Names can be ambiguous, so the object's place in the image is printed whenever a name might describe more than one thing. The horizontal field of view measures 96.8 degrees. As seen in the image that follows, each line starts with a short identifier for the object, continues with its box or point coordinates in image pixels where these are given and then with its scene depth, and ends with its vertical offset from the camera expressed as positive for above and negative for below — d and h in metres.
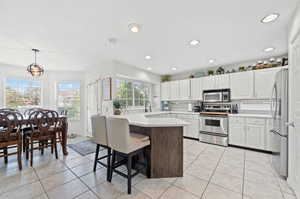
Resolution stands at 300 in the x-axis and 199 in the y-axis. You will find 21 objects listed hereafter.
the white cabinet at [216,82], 3.98 +0.54
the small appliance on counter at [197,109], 4.61 -0.34
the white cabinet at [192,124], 4.31 -0.82
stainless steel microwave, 4.00 +0.12
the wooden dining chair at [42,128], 2.66 -0.61
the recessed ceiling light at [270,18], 1.86 +1.17
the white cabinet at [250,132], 3.20 -0.86
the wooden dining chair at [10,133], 2.37 -0.63
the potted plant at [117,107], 3.66 -0.22
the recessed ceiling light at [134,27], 2.06 +1.14
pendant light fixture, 3.10 +0.71
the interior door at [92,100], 4.28 -0.03
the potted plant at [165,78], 5.64 +0.90
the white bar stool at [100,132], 2.15 -0.56
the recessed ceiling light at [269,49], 3.02 +1.16
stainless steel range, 3.73 -0.73
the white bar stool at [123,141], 1.83 -0.61
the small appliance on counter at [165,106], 5.52 -0.29
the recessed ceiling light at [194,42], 2.66 +1.16
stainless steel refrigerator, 2.04 -0.36
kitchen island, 2.17 -0.85
